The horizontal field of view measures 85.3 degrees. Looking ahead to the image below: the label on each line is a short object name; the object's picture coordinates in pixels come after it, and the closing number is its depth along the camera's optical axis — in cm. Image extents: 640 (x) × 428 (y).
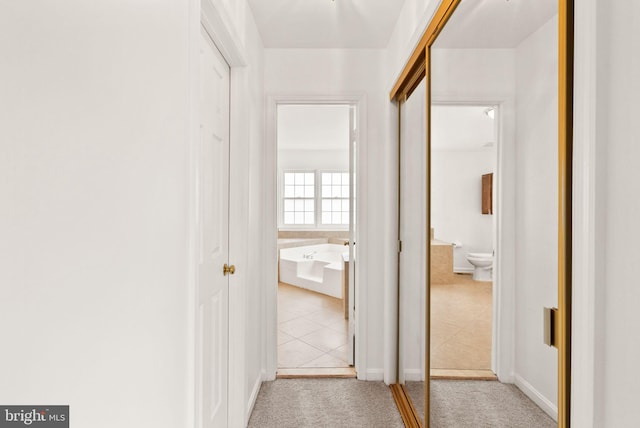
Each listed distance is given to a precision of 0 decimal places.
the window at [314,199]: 743
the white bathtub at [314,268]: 521
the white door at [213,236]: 158
